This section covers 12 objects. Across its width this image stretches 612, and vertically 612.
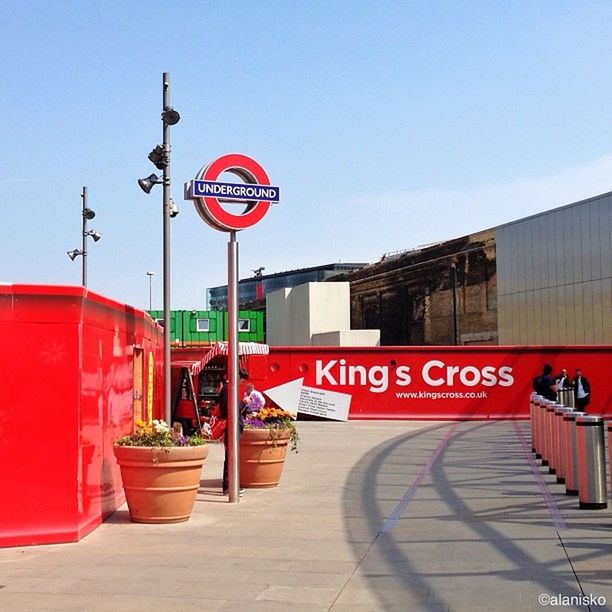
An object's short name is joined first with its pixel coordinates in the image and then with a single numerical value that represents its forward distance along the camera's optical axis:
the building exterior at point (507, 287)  41.88
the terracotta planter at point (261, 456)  14.03
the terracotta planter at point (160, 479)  10.96
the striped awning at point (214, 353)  24.00
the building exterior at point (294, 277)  105.81
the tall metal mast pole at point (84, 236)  27.30
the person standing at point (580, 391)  26.72
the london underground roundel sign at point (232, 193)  13.16
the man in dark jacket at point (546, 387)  24.75
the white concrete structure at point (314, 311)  52.00
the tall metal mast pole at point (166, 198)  19.70
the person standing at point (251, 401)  15.42
